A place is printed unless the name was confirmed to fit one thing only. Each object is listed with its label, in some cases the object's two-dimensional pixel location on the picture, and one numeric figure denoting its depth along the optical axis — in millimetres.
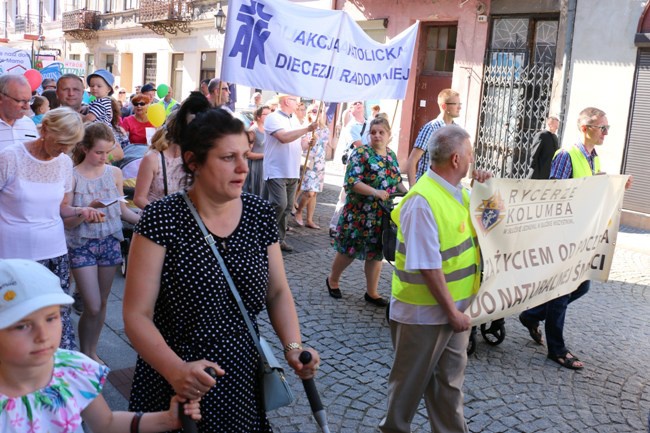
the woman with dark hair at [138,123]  7723
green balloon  12312
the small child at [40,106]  8242
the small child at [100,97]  6973
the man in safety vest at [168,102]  9894
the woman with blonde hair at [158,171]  4449
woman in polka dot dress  2166
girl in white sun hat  1731
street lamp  20197
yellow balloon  7242
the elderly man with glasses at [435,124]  6531
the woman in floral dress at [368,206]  5945
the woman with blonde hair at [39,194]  3629
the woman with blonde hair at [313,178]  9664
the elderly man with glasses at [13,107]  4566
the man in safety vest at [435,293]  3248
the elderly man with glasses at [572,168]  4828
